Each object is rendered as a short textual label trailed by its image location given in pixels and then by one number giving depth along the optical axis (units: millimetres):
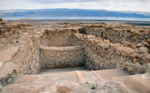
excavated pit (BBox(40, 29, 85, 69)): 7309
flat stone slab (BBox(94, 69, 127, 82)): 2766
